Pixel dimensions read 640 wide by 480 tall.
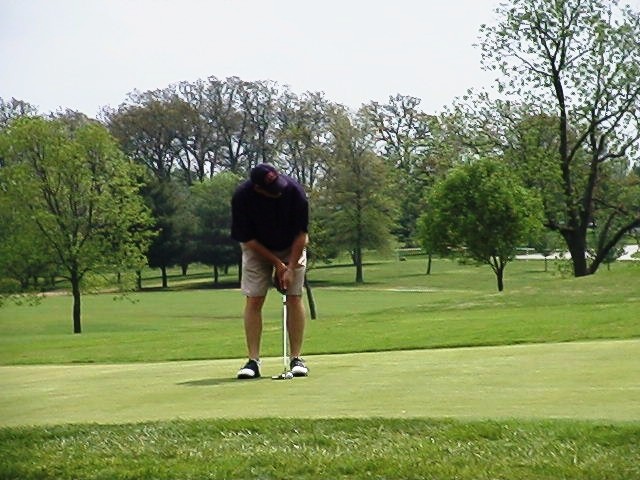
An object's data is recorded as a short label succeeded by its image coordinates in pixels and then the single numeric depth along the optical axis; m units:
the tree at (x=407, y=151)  54.66
